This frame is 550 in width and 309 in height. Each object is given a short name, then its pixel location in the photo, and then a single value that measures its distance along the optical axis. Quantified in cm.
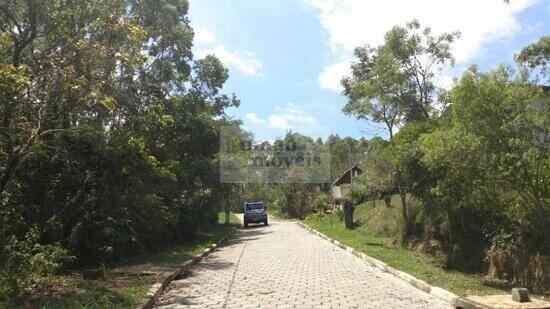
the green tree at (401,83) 1991
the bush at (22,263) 838
